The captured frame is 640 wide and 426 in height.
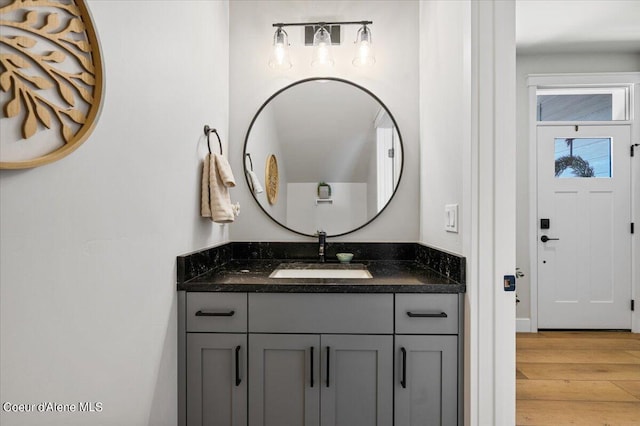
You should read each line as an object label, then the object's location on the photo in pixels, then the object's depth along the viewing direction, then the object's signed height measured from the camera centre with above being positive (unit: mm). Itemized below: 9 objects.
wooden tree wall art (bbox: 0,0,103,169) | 725 +300
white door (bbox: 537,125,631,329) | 3473 -277
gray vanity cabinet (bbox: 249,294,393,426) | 1454 -591
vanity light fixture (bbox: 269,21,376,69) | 2084 +975
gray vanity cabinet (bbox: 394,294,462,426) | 1434 -602
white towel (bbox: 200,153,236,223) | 1694 +115
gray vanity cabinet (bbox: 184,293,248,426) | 1467 -609
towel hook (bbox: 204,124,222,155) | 1759 +403
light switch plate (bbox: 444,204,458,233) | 1499 -18
